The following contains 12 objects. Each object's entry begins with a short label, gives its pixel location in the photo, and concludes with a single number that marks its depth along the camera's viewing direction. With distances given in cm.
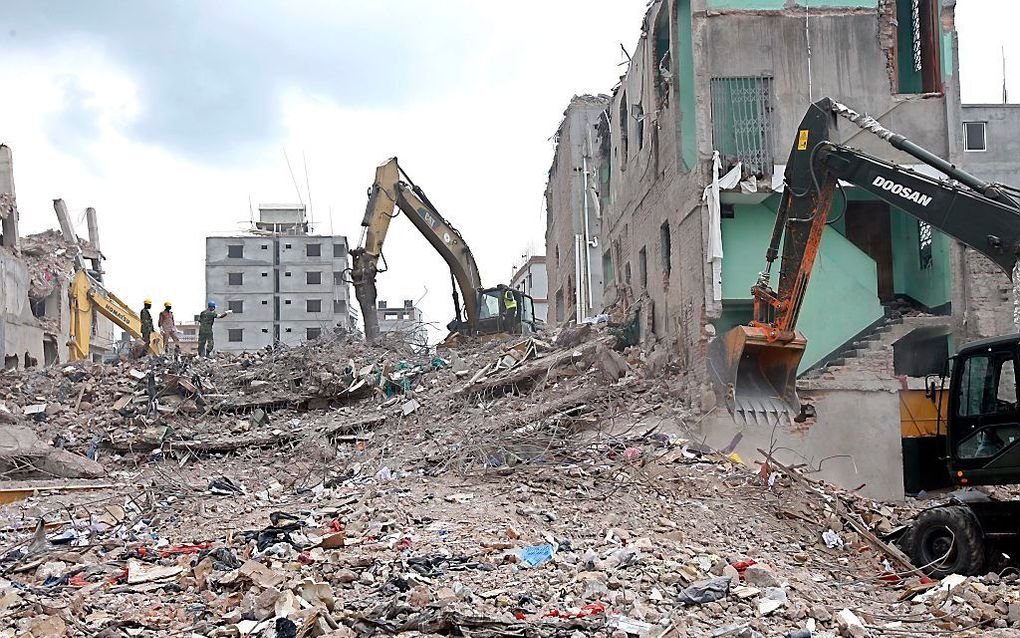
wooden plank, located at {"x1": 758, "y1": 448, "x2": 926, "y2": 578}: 899
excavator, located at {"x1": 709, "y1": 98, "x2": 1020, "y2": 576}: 873
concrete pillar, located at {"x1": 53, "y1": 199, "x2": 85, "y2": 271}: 3628
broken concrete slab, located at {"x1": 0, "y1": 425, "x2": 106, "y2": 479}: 1317
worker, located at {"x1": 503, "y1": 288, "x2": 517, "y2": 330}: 2131
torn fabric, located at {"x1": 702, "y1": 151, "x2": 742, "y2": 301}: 1321
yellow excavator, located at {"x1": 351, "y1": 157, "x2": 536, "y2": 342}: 2052
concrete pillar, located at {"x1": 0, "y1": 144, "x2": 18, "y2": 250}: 2986
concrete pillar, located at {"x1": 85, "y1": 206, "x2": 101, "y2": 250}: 4231
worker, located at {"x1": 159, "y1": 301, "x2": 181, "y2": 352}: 2331
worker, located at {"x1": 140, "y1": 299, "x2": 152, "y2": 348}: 2288
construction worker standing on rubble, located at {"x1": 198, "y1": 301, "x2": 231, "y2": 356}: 2177
